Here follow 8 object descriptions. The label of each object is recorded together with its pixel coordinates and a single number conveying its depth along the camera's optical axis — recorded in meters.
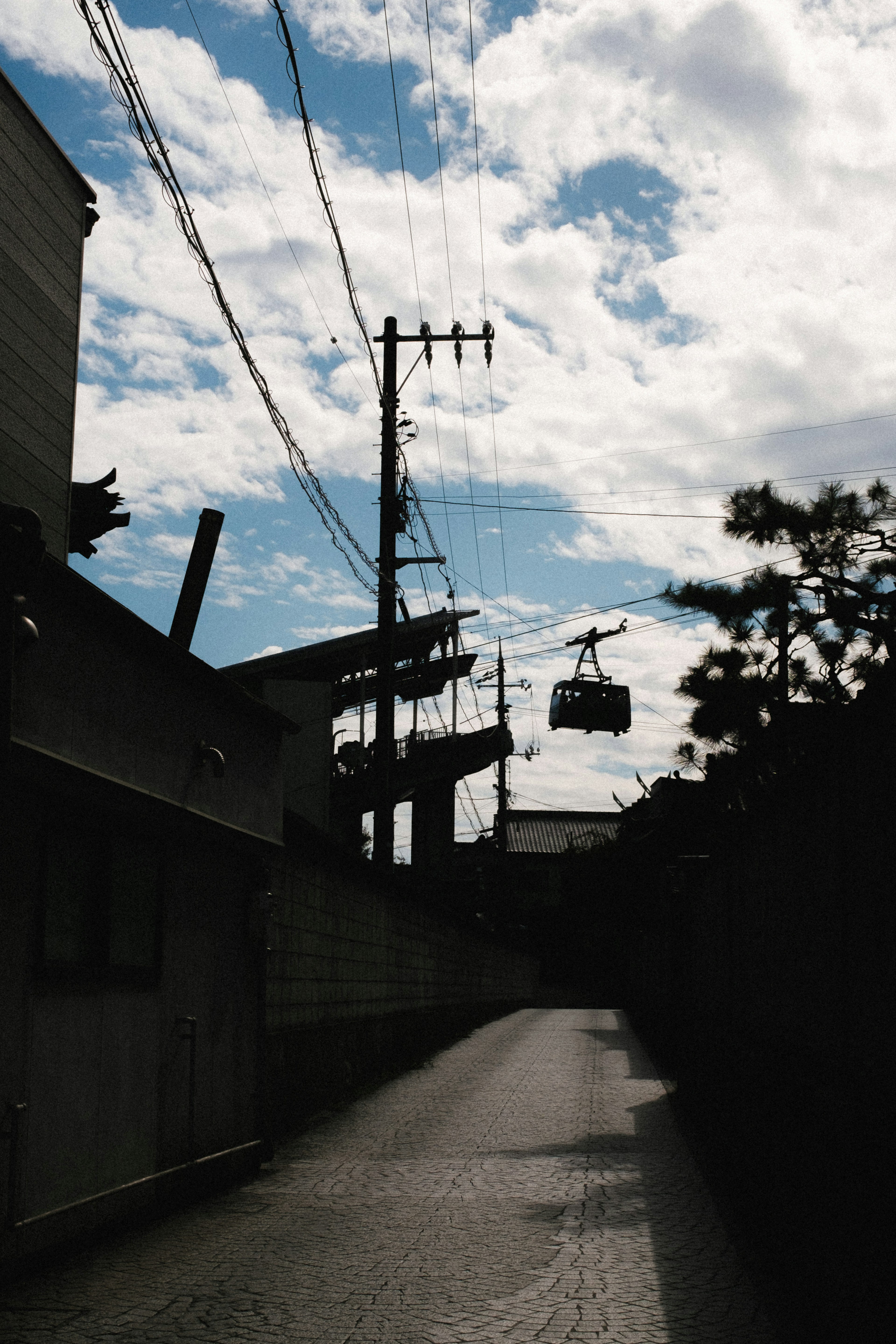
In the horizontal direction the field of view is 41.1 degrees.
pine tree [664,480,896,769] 17.06
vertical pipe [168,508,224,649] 9.45
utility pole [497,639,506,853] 45.16
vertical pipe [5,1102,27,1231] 5.44
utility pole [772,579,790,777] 18.69
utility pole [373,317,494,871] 17.33
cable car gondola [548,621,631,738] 33.31
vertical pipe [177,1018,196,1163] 7.68
